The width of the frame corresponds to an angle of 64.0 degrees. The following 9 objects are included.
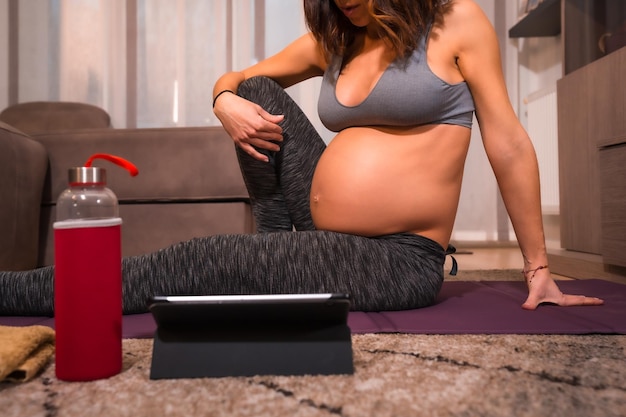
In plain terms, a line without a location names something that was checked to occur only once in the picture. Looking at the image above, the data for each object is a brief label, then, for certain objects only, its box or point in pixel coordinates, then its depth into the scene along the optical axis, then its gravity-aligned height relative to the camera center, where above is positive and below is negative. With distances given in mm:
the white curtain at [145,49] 2723 +930
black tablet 538 -102
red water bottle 537 -67
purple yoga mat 784 -177
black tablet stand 570 -148
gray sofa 1609 +113
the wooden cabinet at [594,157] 1346 +181
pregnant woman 851 +64
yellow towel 553 -154
